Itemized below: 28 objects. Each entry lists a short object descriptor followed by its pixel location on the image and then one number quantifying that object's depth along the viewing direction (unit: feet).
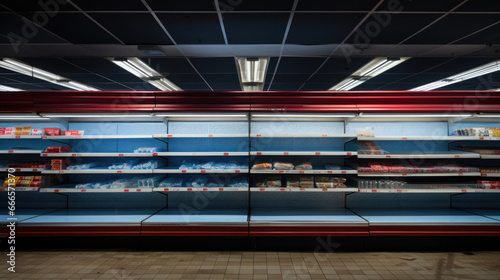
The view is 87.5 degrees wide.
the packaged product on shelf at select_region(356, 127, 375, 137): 12.60
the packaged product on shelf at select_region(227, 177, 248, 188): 12.72
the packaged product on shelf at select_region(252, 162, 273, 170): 12.60
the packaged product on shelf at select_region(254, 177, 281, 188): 12.74
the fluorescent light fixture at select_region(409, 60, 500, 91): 19.33
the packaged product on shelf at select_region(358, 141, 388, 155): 12.54
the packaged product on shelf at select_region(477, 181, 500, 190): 12.48
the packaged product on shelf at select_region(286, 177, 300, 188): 12.74
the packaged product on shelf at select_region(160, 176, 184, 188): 12.87
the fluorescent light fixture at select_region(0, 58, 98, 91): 18.48
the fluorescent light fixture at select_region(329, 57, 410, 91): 18.00
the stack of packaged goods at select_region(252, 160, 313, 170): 12.62
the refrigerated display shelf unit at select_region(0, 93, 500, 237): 11.78
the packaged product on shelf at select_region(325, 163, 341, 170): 12.67
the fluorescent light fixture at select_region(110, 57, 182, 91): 18.19
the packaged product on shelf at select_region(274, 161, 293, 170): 12.64
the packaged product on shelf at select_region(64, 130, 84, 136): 13.09
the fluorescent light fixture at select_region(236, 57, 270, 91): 18.38
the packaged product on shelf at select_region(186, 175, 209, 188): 12.84
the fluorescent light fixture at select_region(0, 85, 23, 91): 26.29
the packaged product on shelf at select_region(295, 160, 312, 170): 12.61
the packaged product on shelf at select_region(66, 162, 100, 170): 12.89
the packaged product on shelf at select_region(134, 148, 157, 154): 13.03
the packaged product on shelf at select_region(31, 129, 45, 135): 13.00
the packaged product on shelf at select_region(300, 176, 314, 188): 12.67
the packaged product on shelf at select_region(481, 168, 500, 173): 12.51
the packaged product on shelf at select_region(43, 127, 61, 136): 13.19
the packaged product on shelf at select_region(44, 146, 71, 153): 12.93
